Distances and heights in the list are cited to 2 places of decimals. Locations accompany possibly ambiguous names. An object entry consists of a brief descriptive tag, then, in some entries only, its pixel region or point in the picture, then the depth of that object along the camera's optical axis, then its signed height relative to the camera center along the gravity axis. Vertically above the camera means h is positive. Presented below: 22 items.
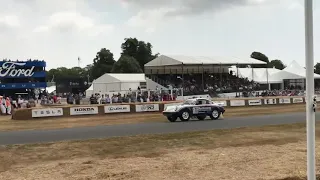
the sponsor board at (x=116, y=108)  33.84 -1.07
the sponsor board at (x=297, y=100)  46.62 -0.89
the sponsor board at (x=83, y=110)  32.31 -1.12
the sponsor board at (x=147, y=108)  34.94 -1.09
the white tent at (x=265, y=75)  69.16 +3.24
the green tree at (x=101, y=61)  125.19 +11.19
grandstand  57.59 +3.16
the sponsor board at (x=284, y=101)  45.21 -0.93
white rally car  25.18 -1.01
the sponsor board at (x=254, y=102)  43.17 -0.95
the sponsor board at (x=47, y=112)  30.26 -1.15
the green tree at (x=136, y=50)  127.56 +14.51
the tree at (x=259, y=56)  154.68 +14.44
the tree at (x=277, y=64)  157.50 +11.52
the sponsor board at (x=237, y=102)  41.60 -0.94
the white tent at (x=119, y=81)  57.59 +2.13
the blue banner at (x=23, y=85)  55.94 +1.76
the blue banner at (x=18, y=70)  55.69 +3.88
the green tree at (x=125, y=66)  106.06 +8.05
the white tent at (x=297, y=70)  68.40 +3.92
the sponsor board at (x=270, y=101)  44.26 -0.90
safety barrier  29.86 -1.08
